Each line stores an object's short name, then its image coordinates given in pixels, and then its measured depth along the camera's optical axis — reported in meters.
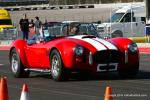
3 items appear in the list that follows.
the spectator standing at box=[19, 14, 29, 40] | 35.21
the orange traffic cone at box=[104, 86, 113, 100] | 7.60
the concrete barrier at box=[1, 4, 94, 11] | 101.35
